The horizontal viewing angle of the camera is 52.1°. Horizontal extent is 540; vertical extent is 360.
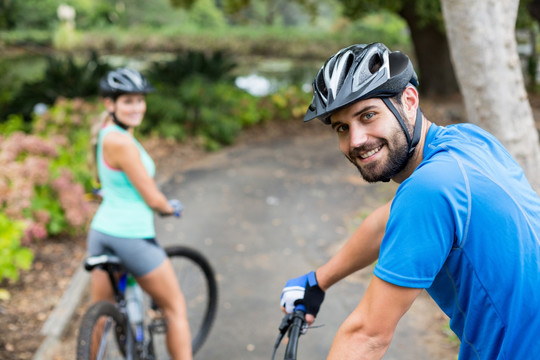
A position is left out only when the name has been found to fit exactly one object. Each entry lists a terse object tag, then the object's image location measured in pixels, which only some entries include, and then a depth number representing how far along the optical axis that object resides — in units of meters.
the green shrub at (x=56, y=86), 10.92
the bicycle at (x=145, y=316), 3.22
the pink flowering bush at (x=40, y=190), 5.44
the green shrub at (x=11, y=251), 4.55
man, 1.57
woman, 3.45
